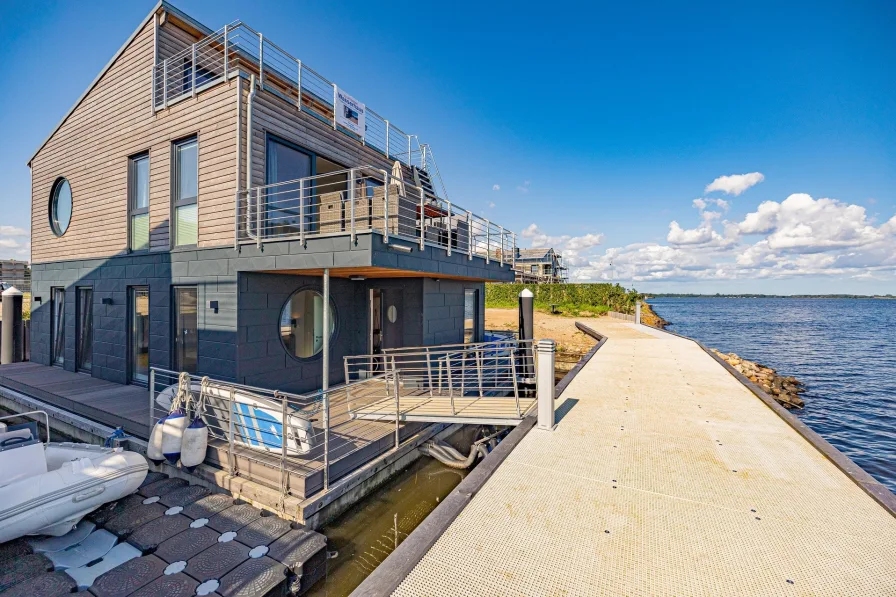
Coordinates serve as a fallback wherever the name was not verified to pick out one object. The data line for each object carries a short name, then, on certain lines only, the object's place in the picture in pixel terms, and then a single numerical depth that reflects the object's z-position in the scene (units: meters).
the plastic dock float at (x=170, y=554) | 3.35
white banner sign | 8.93
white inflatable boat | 3.71
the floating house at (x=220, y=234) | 6.85
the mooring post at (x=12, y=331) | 11.46
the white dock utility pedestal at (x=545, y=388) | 5.39
